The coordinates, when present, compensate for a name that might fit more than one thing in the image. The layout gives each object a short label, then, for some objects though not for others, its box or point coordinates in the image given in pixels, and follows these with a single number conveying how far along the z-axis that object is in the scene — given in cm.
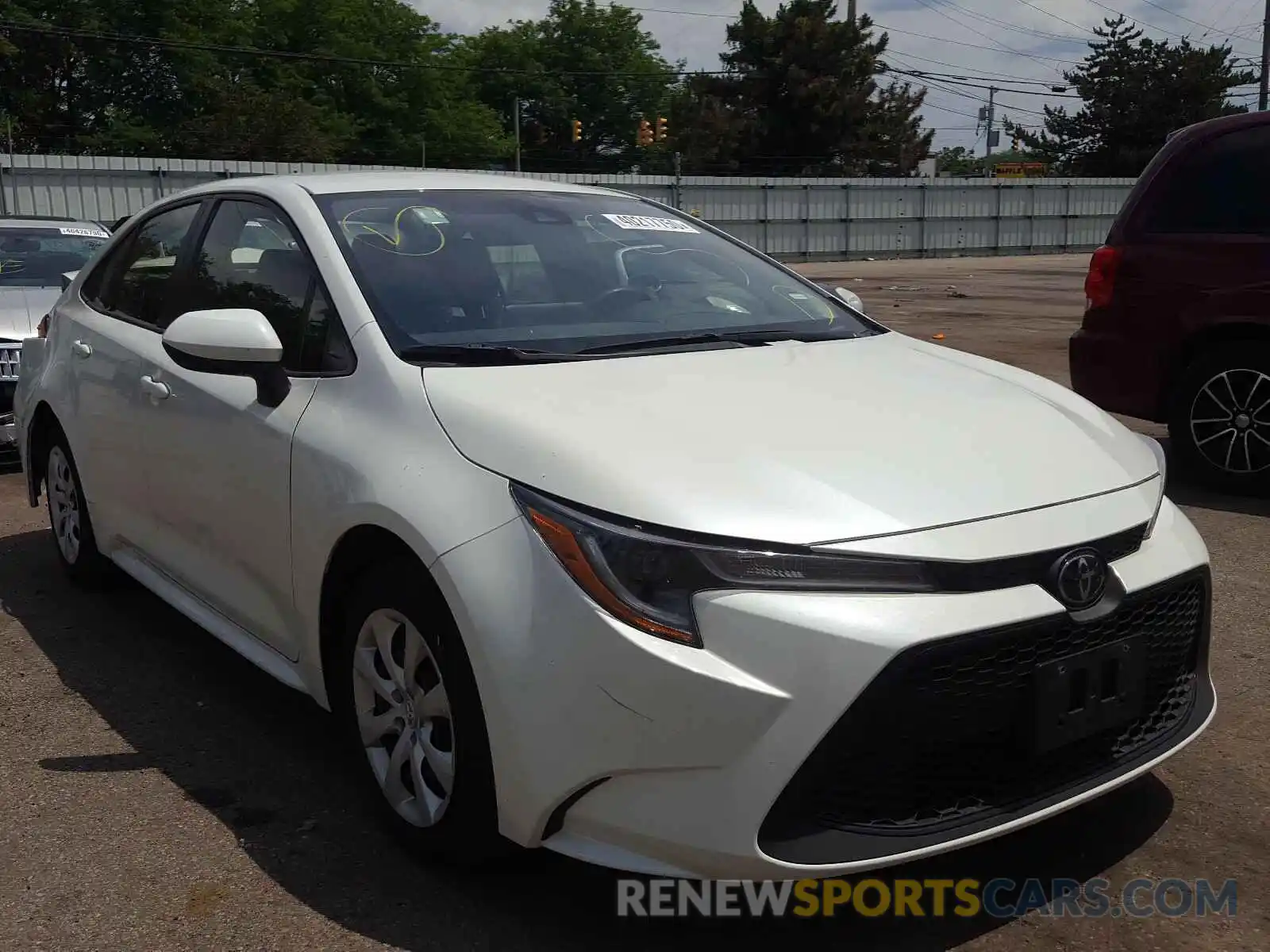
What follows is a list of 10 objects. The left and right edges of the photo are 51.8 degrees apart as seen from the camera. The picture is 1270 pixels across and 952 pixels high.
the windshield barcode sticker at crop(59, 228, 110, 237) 934
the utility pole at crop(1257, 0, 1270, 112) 3941
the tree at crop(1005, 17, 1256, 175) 6178
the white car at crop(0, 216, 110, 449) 708
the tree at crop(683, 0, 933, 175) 5619
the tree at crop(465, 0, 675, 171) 7769
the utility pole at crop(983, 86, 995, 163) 7538
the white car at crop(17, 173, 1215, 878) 222
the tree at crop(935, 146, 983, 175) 10194
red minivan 602
